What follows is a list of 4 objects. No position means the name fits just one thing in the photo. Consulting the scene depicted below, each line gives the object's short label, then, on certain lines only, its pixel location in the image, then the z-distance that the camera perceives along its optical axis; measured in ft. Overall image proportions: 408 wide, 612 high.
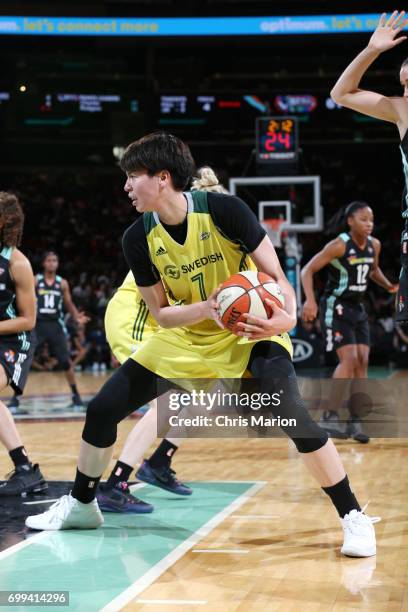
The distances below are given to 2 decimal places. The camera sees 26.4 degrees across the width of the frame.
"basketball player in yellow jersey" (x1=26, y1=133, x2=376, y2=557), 12.45
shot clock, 45.75
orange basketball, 11.57
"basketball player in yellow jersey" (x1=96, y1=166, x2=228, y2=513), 16.02
